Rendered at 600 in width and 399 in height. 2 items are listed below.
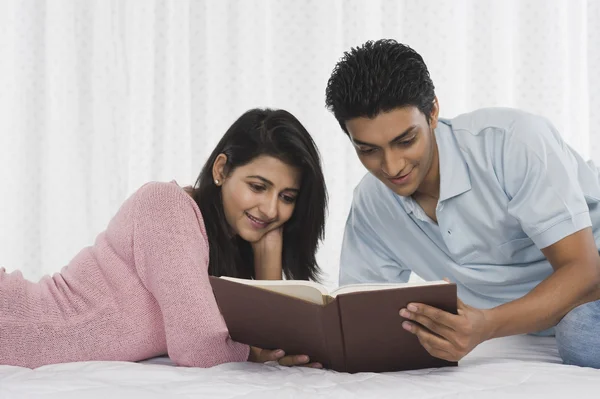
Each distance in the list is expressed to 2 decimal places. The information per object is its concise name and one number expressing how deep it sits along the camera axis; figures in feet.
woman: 6.30
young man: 6.47
